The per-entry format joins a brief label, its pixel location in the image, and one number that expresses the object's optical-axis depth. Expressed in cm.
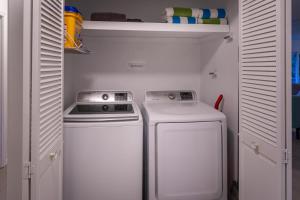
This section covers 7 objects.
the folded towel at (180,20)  276
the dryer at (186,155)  244
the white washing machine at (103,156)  232
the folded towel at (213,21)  281
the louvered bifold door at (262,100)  156
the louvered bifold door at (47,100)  134
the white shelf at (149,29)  258
